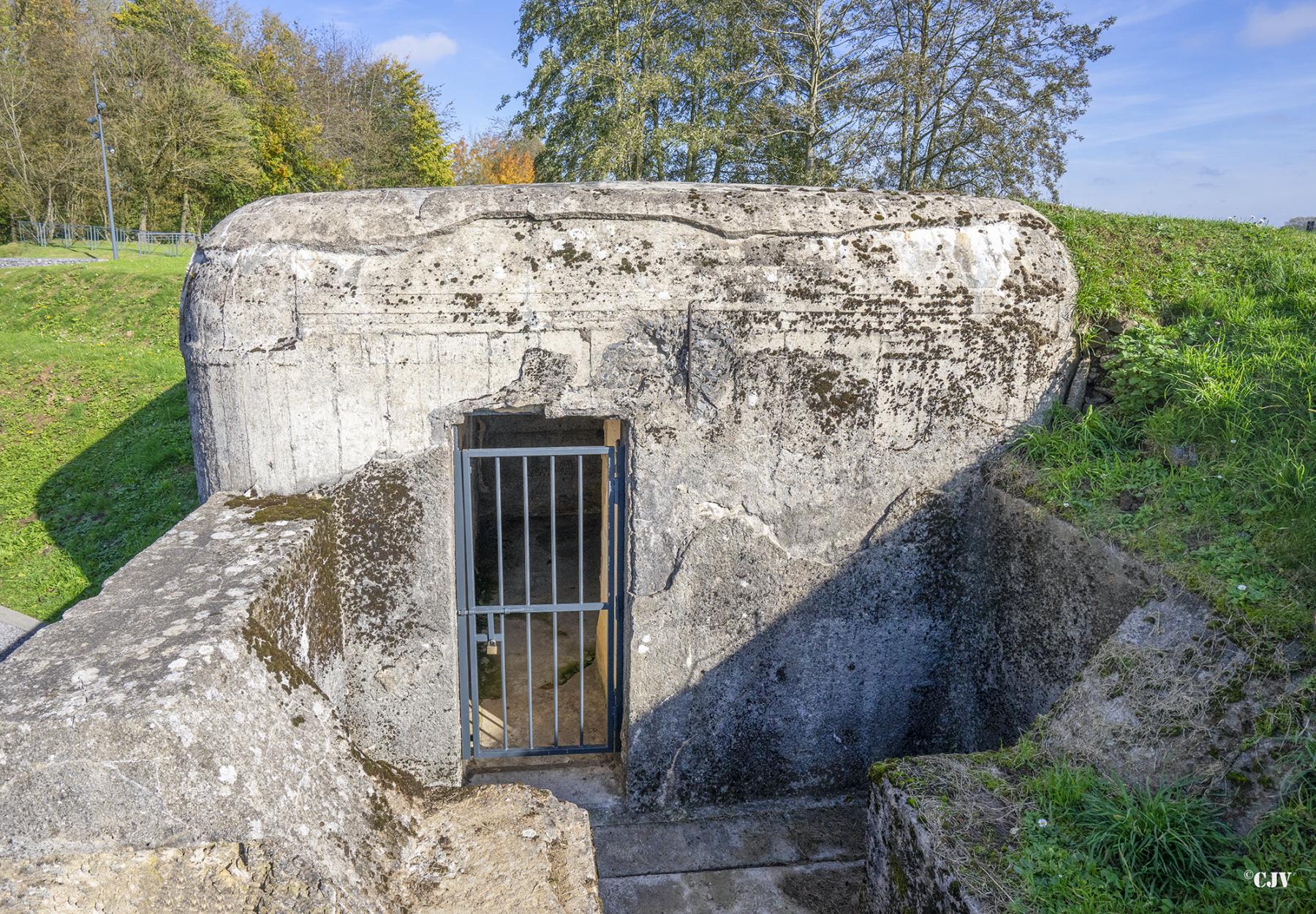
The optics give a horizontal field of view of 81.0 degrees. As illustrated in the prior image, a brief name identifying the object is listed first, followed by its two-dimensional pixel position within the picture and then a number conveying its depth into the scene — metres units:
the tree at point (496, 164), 36.34
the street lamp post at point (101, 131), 17.53
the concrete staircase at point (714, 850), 3.61
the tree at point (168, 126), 22.19
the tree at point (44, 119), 21.70
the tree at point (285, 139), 25.83
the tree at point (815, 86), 15.63
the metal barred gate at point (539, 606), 4.03
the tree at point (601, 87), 16.98
